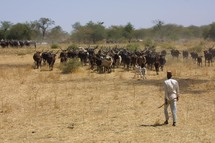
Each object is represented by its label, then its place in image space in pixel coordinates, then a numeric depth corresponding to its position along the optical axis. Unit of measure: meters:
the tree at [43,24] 117.04
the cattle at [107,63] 31.41
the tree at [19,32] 87.50
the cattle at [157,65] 30.10
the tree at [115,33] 95.50
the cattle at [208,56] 37.72
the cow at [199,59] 36.64
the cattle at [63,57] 36.59
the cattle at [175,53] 43.00
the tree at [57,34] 134.25
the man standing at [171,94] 13.59
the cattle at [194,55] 39.40
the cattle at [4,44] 66.12
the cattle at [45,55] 35.39
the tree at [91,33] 93.77
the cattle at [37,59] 34.59
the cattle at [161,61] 32.84
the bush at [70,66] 32.27
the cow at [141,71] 27.03
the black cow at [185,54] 42.47
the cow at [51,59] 34.31
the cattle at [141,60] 28.66
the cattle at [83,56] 38.00
